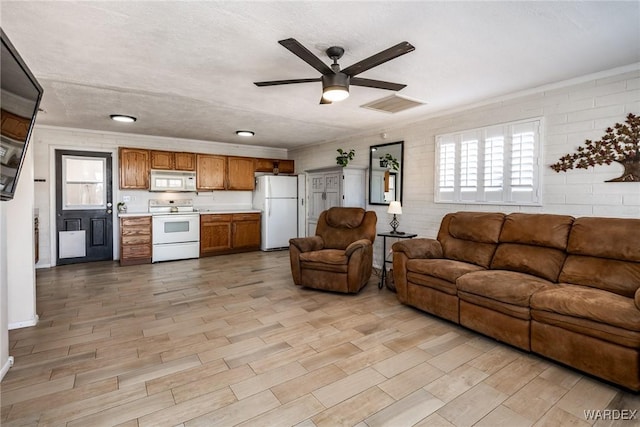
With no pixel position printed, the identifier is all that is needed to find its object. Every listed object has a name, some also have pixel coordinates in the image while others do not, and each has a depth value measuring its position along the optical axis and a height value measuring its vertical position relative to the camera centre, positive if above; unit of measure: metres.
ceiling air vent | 3.76 +1.26
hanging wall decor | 2.76 +0.51
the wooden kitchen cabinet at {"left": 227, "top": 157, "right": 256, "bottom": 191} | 6.92 +0.66
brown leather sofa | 2.08 -0.65
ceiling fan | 2.05 +0.99
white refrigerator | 6.92 -0.10
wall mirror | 4.93 +0.52
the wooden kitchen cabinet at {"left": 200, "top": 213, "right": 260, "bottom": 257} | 6.34 -0.63
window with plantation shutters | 3.45 +0.49
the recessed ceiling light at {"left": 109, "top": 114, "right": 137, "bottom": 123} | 4.50 +1.22
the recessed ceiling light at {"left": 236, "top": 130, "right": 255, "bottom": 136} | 5.65 +1.29
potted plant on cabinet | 5.40 +0.84
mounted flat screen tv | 1.46 +0.48
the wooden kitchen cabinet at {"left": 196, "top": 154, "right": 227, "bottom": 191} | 6.52 +0.66
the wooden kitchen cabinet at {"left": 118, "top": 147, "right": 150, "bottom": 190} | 5.74 +0.63
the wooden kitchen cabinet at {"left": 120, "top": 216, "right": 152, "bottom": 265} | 5.49 -0.67
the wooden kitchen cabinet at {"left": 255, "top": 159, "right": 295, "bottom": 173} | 7.33 +0.91
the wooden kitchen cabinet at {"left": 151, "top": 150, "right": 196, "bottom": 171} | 6.01 +0.83
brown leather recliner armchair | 3.89 -0.64
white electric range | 5.78 -0.55
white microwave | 6.00 +0.43
